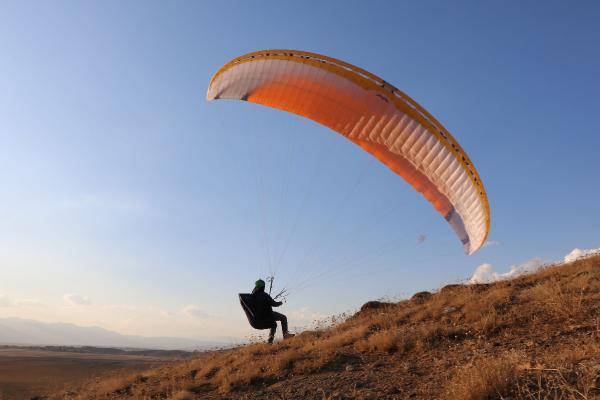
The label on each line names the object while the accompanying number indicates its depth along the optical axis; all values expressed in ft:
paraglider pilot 39.75
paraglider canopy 37.45
